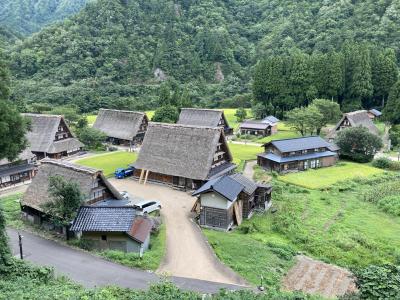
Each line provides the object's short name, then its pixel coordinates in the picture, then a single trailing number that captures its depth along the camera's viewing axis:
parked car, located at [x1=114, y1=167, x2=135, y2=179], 36.12
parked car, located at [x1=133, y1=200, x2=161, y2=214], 26.64
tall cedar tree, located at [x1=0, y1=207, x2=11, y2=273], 16.61
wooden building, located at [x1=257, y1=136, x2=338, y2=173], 39.25
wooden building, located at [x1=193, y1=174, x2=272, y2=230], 25.14
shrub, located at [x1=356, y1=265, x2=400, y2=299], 13.78
